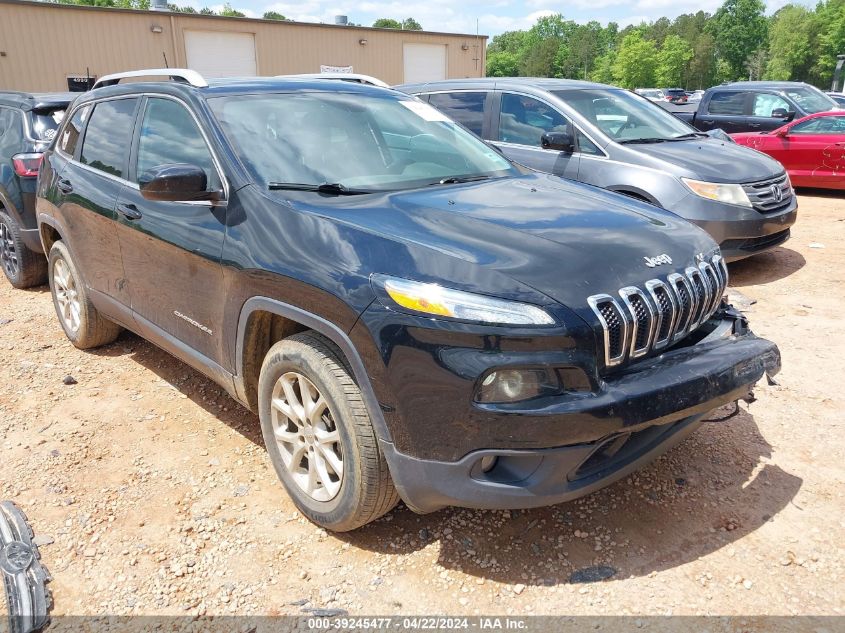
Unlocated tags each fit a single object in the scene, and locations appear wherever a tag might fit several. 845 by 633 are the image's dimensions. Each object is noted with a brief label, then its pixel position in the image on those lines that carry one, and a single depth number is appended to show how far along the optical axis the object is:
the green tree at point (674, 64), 85.81
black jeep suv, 2.21
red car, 9.42
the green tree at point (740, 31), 88.94
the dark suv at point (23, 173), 5.85
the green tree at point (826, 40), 73.75
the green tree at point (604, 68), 97.94
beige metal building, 21.52
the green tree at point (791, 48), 76.69
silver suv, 5.76
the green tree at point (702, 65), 86.25
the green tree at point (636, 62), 87.19
